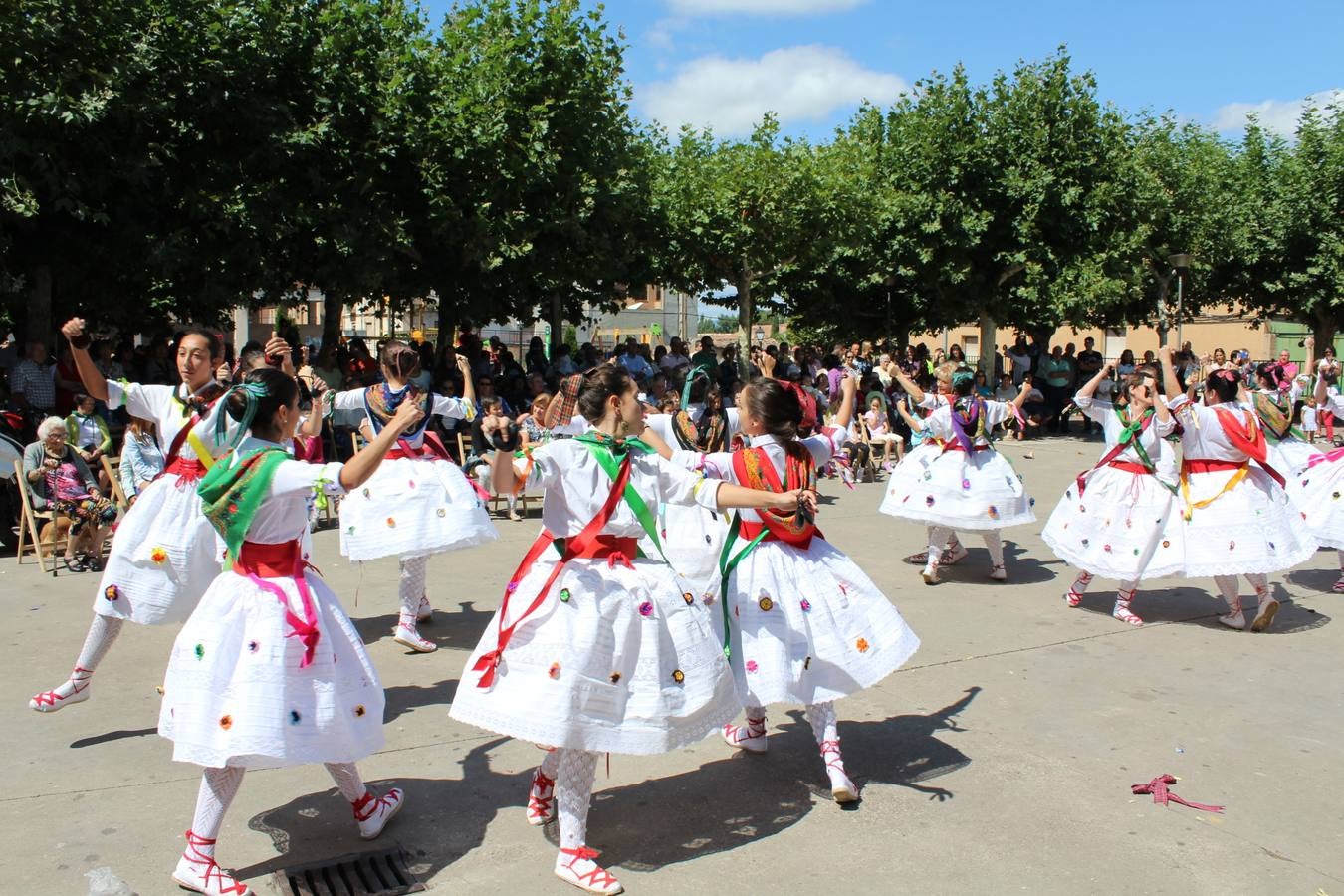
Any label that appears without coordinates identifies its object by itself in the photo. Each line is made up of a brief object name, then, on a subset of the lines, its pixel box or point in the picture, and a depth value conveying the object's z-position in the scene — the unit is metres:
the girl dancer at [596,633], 4.05
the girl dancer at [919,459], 9.14
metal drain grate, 4.05
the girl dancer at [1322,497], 8.91
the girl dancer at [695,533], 7.20
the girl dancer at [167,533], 5.57
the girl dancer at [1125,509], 7.83
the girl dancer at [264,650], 3.86
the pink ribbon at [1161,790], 4.87
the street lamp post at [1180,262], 23.23
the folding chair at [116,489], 9.62
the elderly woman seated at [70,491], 9.59
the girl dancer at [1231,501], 7.59
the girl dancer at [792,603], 4.77
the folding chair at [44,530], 9.48
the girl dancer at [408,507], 6.90
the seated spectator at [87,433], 10.34
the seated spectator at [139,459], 8.79
